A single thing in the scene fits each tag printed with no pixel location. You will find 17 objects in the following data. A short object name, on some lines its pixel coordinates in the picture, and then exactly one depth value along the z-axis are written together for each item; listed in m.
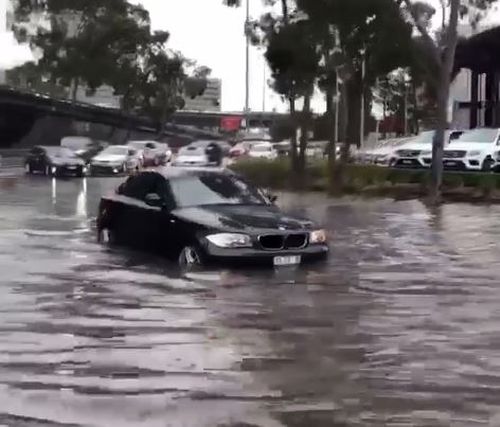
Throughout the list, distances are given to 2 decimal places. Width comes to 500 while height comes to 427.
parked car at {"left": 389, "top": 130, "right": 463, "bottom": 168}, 34.31
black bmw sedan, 12.46
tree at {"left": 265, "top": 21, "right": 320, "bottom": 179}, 33.75
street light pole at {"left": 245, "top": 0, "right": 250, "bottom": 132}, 78.90
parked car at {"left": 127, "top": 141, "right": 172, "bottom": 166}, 54.69
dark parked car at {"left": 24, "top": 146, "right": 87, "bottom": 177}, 47.66
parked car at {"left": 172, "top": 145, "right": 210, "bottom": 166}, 50.31
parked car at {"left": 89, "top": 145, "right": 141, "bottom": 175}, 49.19
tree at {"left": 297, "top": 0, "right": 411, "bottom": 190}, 30.53
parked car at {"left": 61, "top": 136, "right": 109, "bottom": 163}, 53.46
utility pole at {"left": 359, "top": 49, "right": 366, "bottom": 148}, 33.71
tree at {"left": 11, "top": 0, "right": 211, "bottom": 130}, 70.44
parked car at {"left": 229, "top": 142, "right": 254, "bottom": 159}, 58.59
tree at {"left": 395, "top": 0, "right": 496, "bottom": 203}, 26.72
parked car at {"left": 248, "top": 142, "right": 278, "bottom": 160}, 54.51
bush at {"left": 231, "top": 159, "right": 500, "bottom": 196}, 28.55
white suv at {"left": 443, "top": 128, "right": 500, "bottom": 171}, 32.53
